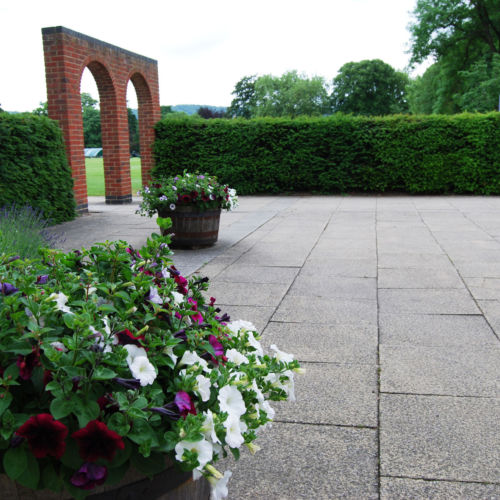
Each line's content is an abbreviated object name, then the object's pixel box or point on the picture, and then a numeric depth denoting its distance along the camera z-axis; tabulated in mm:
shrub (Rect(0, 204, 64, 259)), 4707
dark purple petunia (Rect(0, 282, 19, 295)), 1554
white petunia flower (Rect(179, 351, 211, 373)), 1567
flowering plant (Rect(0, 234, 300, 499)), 1271
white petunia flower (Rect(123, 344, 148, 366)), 1442
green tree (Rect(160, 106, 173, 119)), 97150
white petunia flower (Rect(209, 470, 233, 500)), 1521
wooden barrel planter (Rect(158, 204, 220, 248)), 7230
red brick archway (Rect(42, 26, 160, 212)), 10883
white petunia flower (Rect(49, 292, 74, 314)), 1505
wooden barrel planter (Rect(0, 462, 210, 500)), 1337
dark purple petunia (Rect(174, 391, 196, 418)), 1419
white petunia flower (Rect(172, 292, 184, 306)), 1809
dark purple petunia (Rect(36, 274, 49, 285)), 1791
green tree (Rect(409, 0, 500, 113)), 31875
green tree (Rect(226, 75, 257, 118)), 76625
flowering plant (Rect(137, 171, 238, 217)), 7223
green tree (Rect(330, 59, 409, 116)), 53094
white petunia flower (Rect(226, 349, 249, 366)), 1809
